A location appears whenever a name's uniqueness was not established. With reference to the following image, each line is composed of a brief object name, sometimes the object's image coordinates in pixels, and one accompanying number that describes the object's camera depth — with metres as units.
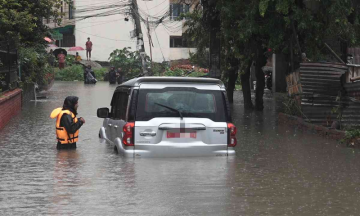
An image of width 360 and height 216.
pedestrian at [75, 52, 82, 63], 65.51
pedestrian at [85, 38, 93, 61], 65.69
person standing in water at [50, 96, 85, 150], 14.89
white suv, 12.62
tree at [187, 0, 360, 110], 21.42
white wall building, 67.31
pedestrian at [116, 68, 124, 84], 56.38
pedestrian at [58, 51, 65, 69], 62.72
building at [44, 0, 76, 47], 69.06
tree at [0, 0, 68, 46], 31.72
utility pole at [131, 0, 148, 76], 55.81
